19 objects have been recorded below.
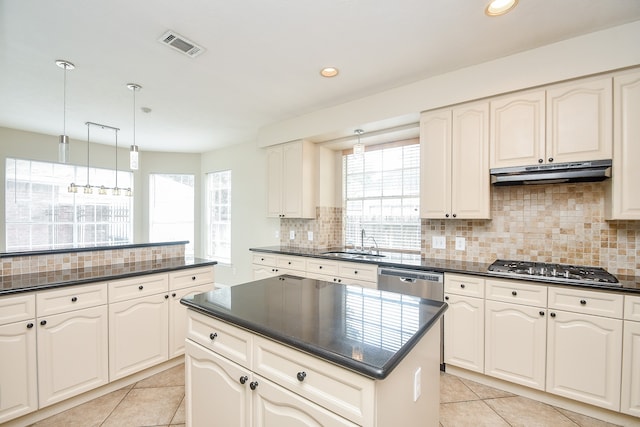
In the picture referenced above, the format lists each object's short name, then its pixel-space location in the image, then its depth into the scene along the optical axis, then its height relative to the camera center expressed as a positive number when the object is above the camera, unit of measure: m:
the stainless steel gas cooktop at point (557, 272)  1.99 -0.47
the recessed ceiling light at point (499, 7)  1.75 +1.29
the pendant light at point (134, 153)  2.64 +0.54
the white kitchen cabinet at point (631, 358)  1.81 -0.94
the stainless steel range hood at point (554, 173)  2.07 +0.31
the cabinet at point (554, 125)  2.08 +0.69
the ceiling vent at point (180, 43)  2.05 +1.27
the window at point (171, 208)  5.75 +0.06
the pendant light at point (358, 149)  3.12 +0.69
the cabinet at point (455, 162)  2.55 +0.47
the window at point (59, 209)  4.23 +0.02
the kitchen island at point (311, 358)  0.97 -0.59
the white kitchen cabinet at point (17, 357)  1.83 -0.97
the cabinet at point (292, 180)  3.86 +0.44
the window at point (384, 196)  3.45 +0.20
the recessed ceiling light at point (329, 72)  2.57 +1.29
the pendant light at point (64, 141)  2.30 +0.57
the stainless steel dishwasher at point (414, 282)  2.52 -0.66
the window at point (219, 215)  5.61 -0.09
